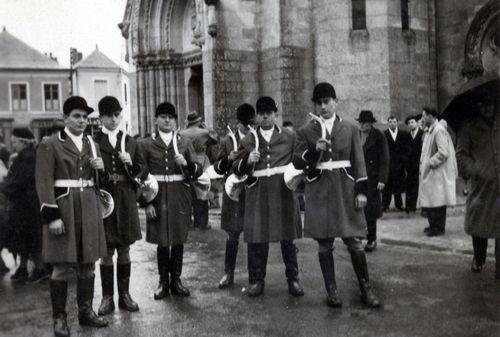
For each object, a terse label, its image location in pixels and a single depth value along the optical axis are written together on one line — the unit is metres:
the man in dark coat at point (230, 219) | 7.25
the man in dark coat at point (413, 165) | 12.77
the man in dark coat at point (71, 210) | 5.46
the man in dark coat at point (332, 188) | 6.16
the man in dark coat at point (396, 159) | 12.73
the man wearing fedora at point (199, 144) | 11.62
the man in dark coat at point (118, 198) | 6.24
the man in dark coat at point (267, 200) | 6.66
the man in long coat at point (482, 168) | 7.00
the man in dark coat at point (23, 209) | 7.93
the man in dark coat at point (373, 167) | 8.92
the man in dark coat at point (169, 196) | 6.70
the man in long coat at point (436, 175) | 9.85
